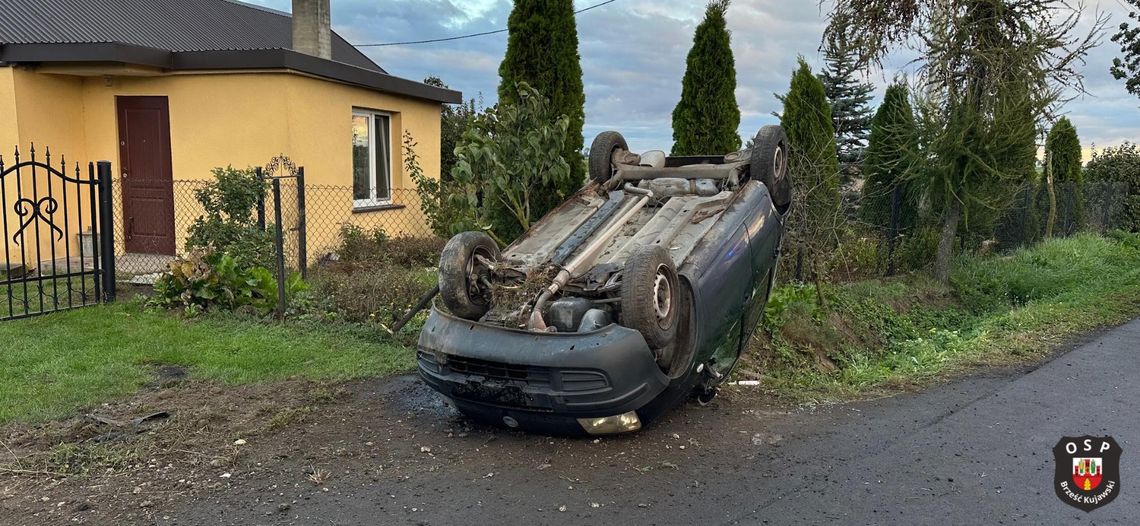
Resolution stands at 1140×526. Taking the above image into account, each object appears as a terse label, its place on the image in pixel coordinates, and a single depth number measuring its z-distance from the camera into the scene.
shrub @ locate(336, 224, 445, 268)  10.45
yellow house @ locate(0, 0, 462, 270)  9.71
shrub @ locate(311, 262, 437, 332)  7.31
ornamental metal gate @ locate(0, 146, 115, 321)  7.50
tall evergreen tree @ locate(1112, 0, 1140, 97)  25.88
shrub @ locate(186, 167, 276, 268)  7.71
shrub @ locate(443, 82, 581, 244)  7.30
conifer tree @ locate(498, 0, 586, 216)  9.25
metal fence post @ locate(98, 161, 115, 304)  7.61
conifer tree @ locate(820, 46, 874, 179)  20.39
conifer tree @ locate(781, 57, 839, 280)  8.61
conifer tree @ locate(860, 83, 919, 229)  10.70
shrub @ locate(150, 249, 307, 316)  7.43
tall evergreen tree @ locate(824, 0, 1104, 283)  9.61
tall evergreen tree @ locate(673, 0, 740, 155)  9.48
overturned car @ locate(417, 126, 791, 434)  4.07
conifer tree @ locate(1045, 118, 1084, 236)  16.66
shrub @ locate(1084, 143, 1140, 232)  19.25
